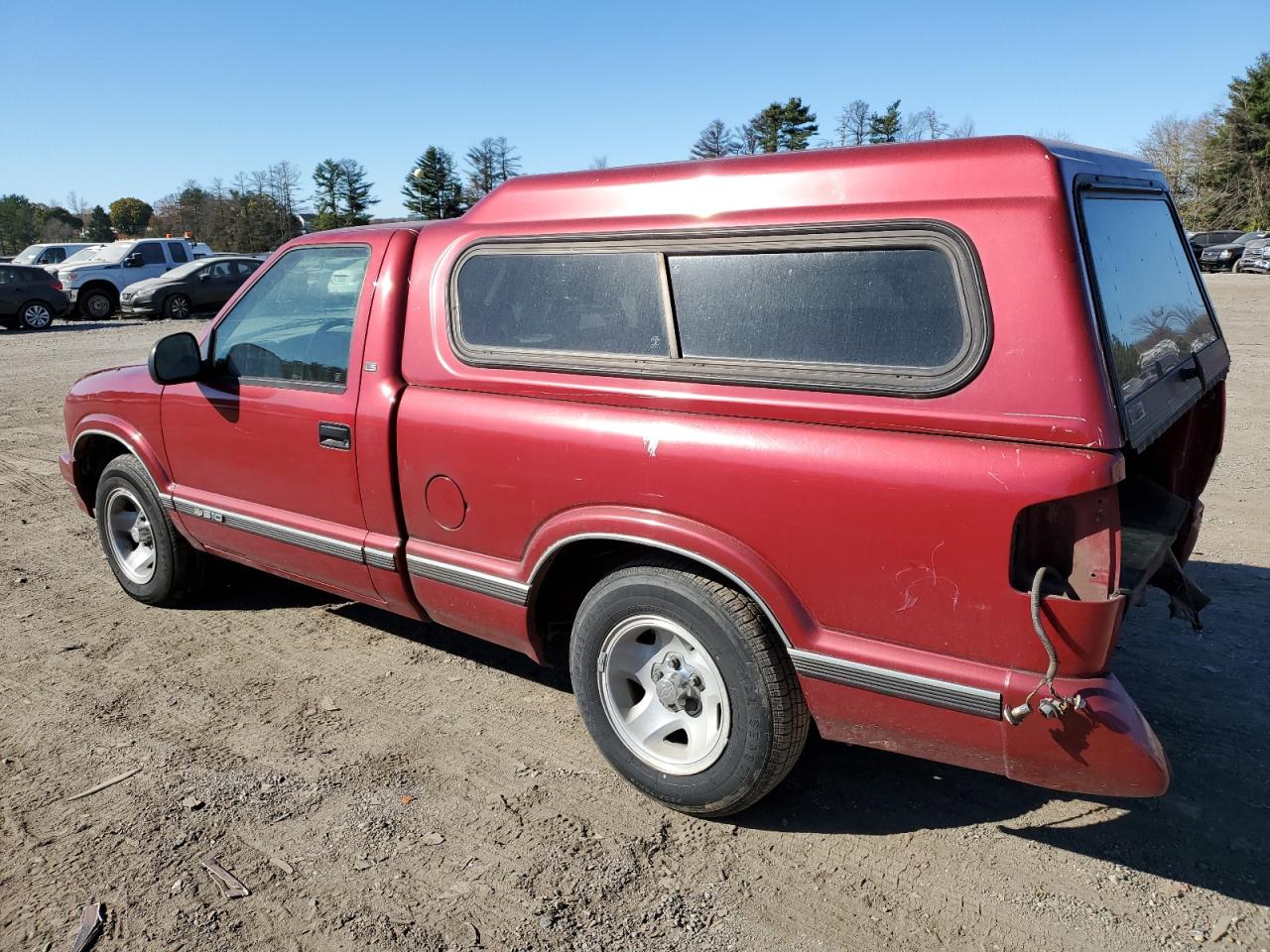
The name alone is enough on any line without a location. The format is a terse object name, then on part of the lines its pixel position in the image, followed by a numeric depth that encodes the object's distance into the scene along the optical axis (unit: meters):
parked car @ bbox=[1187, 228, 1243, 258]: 37.40
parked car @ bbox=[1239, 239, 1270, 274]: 30.89
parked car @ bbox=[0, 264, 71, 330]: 21.33
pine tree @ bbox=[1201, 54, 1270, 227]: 51.84
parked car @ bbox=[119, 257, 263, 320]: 22.52
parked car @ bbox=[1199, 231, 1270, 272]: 34.50
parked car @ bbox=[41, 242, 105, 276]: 24.81
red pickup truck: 2.41
